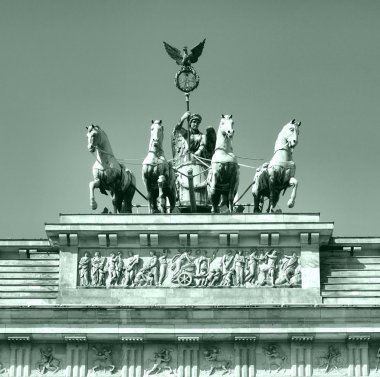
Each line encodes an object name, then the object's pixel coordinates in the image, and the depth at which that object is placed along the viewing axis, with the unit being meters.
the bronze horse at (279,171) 60.53
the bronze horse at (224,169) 60.72
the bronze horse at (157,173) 61.12
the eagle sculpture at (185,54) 68.12
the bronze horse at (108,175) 60.84
